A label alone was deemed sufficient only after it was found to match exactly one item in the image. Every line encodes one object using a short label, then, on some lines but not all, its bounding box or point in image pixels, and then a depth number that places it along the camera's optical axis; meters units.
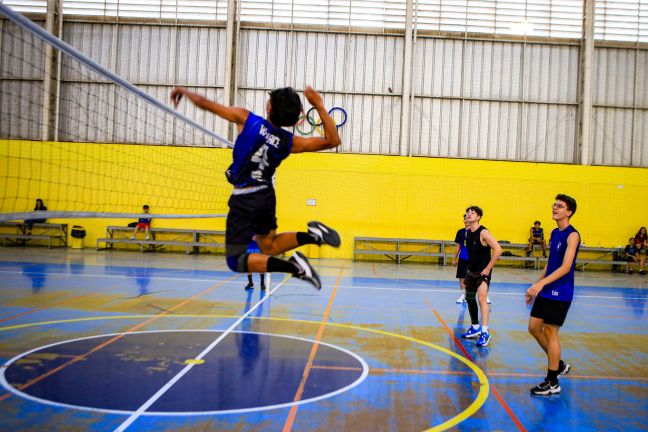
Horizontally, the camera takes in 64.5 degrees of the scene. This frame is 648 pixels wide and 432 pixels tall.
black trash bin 18.23
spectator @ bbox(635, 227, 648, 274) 17.72
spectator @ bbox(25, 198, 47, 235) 17.62
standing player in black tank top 7.11
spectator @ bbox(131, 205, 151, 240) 18.09
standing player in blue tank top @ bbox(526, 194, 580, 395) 4.91
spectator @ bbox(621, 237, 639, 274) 17.89
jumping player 3.73
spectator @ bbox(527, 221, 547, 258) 18.05
